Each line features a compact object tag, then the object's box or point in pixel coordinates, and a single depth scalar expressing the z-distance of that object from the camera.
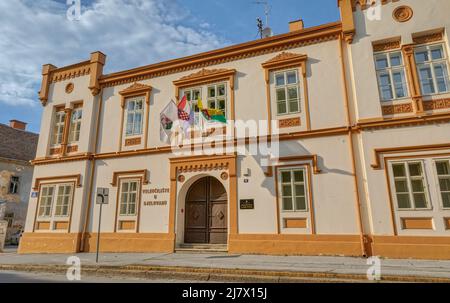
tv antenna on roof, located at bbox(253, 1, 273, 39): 15.49
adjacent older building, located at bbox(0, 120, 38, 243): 25.08
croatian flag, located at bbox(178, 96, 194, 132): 13.00
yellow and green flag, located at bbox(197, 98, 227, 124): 12.59
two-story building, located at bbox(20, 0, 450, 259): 10.09
